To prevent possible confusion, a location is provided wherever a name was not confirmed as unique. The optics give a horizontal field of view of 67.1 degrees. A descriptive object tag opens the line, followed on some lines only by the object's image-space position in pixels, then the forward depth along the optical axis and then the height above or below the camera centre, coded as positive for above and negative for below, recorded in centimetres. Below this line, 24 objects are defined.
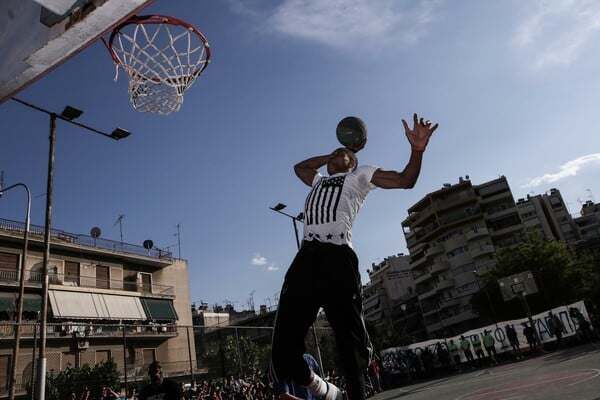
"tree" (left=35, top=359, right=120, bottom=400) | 1636 +120
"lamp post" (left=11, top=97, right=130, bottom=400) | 1104 +677
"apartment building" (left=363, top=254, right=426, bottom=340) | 7125 +957
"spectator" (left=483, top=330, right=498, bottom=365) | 2258 -49
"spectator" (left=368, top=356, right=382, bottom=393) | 1966 -85
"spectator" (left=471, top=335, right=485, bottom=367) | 2280 -56
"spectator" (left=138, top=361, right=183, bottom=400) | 718 +11
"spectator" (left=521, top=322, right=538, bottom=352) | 2228 -37
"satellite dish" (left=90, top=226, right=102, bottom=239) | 3770 +1358
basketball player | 304 +51
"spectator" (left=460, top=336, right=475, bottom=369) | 2336 -49
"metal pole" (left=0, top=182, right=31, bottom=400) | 1059 +401
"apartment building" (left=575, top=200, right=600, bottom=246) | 8700 +1748
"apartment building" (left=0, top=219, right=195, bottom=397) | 2923 +736
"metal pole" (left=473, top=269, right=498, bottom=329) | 4072 +249
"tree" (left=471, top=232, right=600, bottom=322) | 3478 +369
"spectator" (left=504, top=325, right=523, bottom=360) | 2151 -45
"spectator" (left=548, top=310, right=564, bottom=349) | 2206 -20
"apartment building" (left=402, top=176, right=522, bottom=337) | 6128 +1275
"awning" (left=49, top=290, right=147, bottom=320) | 3098 +698
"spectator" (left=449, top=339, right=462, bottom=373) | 2381 -60
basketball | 387 +180
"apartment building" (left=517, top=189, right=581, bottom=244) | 7488 +1728
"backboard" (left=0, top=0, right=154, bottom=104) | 352 +284
